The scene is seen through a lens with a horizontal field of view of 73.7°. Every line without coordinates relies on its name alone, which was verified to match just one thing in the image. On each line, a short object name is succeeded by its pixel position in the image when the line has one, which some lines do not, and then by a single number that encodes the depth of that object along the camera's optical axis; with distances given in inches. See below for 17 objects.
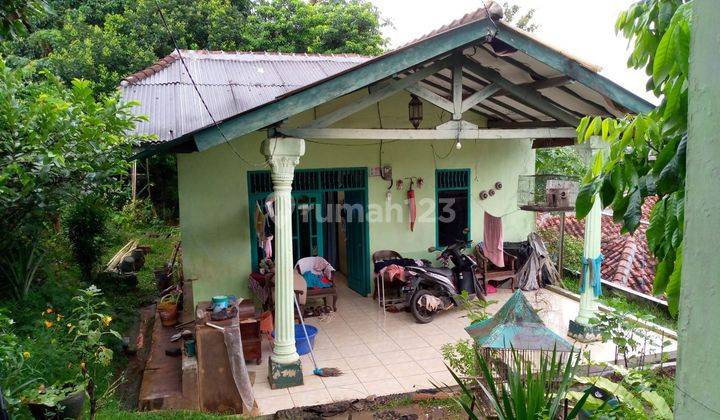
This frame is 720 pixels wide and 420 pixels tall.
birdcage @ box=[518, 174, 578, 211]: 278.5
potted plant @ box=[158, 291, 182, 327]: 258.4
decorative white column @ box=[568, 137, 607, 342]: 244.5
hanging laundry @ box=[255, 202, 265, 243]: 251.0
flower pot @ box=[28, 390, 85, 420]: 132.2
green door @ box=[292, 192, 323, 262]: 303.1
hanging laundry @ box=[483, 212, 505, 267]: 320.8
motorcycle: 273.9
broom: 211.2
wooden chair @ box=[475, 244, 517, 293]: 326.0
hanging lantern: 241.4
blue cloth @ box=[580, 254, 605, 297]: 244.5
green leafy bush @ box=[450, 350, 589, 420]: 106.7
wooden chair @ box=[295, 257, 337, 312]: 281.2
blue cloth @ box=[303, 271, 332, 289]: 286.8
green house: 195.3
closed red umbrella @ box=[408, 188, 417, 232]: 321.9
